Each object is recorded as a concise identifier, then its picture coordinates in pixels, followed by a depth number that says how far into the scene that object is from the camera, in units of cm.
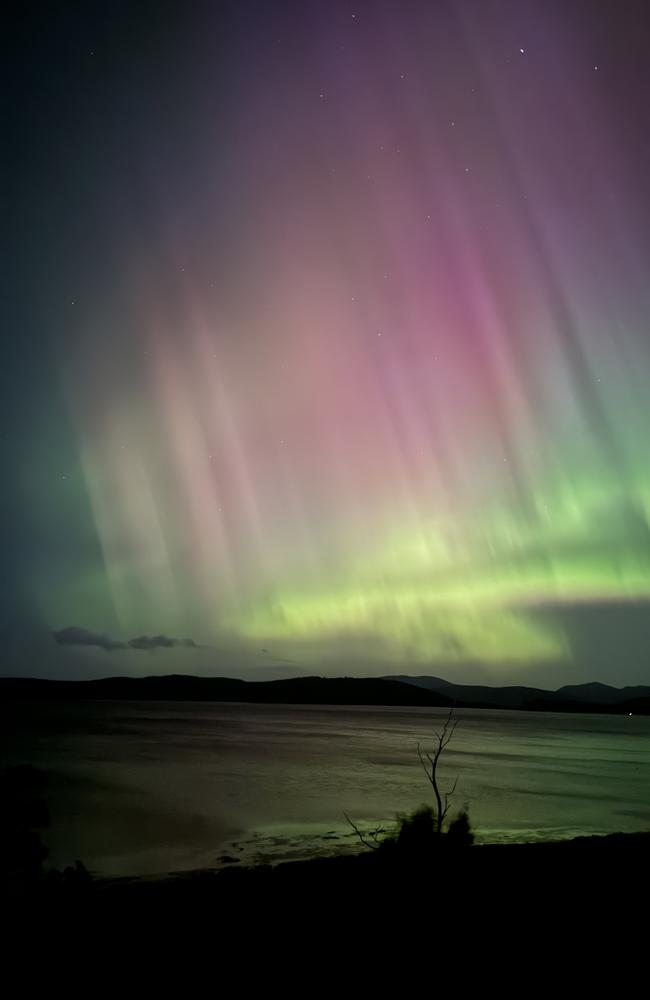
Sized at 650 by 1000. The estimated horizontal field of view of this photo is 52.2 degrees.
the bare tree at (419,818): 1484
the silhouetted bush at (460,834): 1503
